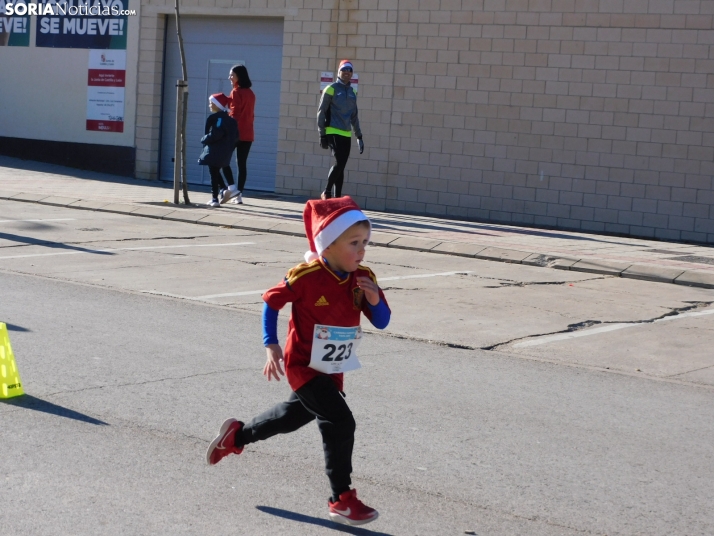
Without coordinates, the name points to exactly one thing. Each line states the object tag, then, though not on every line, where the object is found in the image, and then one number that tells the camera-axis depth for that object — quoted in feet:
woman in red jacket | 53.36
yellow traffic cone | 18.99
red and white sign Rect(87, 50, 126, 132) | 69.00
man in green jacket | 50.24
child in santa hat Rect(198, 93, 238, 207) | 51.83
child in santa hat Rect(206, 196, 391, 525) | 14.26
